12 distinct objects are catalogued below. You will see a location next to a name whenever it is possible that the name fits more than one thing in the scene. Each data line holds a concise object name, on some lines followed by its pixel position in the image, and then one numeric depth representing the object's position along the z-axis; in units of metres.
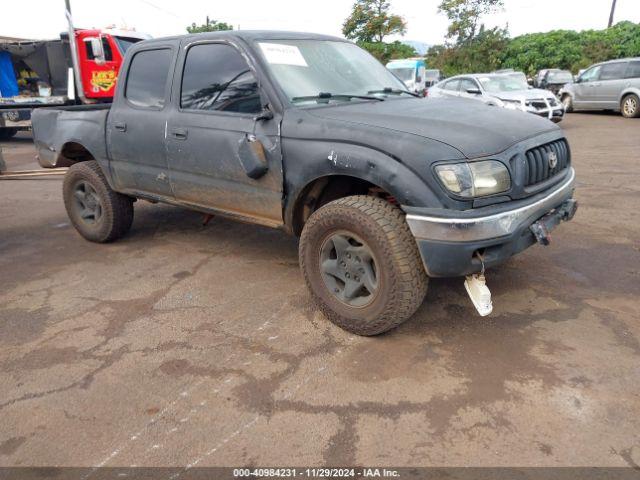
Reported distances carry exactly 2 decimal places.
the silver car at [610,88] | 14.84
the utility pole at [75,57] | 11.30
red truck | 12.15
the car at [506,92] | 11.98
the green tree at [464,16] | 29.31
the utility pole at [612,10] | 33.84
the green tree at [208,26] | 40.84
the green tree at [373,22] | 35.69
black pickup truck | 2.75
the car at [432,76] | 27.51
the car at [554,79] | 20.78
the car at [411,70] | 21.98
